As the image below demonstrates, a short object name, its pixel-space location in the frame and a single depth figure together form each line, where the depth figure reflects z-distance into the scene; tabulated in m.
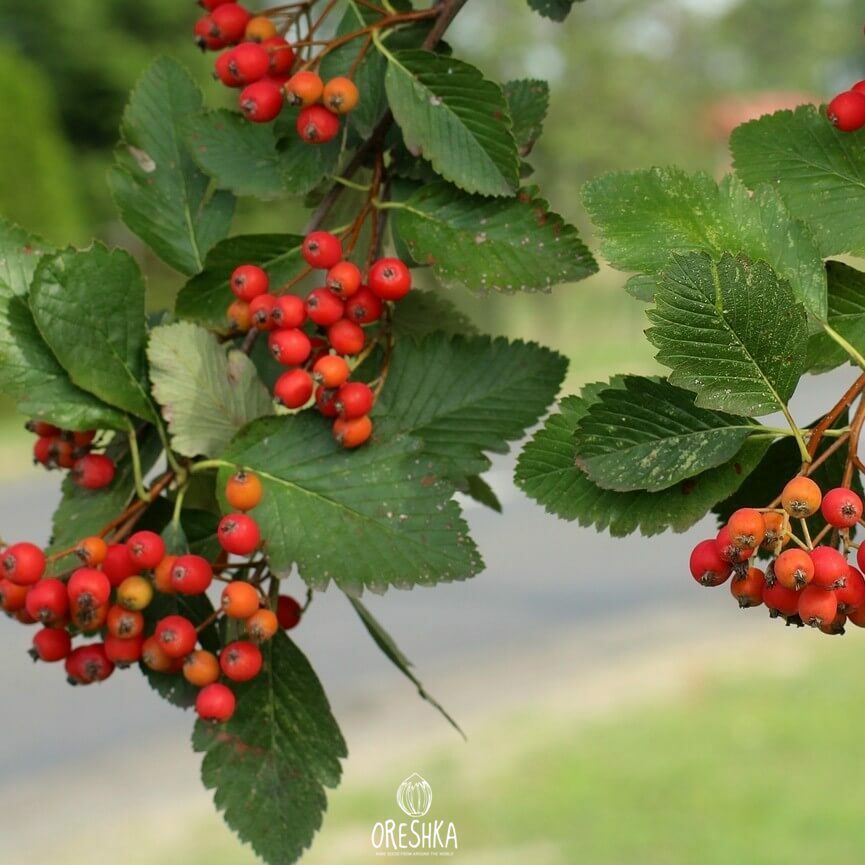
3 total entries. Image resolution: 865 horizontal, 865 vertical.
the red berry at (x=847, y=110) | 0.94
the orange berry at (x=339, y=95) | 0.98
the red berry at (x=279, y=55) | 1.00
